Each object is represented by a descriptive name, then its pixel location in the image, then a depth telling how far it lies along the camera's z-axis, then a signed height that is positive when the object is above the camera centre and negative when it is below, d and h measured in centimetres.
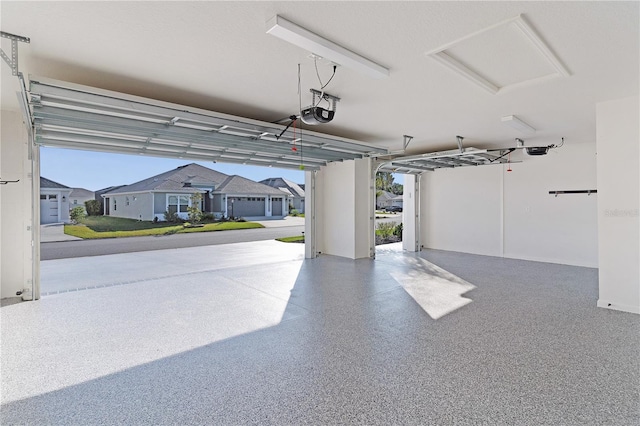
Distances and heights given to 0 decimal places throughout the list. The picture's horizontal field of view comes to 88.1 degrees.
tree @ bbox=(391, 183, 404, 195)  3106 +226
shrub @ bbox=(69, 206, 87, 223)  1509 +2
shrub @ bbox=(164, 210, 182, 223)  1738 -20
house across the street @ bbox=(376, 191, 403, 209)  2705 +93
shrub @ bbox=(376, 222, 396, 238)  1201 -70
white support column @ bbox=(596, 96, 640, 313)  384 +9
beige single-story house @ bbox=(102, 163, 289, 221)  1752 +100
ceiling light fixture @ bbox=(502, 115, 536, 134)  480 +134
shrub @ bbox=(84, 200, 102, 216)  1597 +36
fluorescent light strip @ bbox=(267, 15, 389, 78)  227 +127
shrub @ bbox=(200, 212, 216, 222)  1814 -20
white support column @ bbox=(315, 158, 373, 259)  750 +11
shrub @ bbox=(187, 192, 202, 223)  1789 +25
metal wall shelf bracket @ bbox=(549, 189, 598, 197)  657 +39
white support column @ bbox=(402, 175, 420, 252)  895 -6
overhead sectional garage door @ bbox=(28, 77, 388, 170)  331 +112
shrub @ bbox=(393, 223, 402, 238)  1190 -71
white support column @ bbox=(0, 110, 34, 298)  435 +3
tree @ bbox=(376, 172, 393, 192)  2525 +248
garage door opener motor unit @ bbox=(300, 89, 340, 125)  358 +111
